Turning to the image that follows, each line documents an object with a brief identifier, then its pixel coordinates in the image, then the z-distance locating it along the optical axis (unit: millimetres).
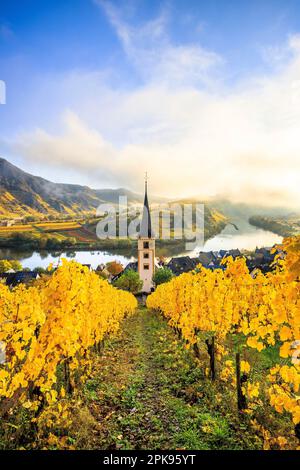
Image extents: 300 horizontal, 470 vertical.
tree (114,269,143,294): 65938
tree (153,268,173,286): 69500
